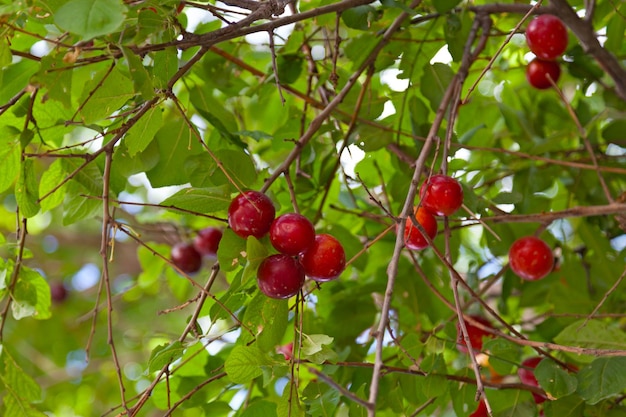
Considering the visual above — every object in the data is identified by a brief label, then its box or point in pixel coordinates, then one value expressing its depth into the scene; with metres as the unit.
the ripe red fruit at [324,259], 0.89
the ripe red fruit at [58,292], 2.88
